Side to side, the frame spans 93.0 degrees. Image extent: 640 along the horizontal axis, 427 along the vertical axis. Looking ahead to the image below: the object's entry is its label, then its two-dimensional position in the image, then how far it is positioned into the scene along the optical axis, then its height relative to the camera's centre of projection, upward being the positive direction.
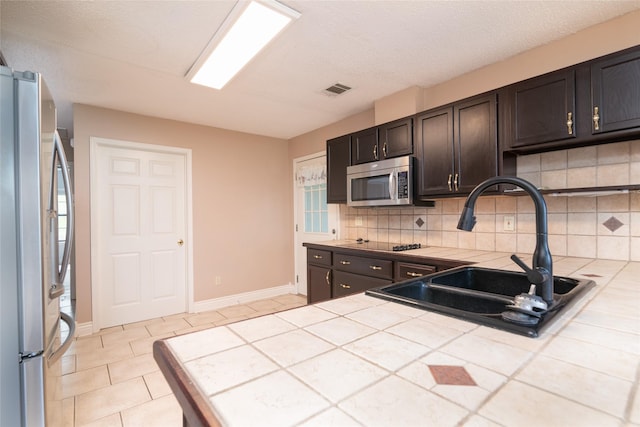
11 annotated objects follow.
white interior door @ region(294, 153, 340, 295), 4.16 +0.00
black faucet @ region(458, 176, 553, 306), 0.92 -0.12
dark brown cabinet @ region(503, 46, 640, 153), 1.66 +0.63
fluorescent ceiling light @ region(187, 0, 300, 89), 1.75 +1.18
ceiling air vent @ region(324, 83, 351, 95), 2.87 +1.20
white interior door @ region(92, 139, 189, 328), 3.34 -0.20
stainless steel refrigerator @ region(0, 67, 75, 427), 1.11 -0.13
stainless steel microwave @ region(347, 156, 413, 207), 2.70 +0.29
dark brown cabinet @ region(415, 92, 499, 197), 2.24 +0.52
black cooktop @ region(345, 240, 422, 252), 2.76 -0.33
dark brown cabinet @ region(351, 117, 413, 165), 2.79 +0.70
